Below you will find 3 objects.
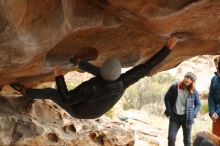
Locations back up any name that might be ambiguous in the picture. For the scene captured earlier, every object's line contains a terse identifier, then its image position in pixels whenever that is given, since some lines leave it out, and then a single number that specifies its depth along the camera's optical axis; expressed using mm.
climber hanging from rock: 5798
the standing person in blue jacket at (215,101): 7402
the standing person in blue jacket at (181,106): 7676
